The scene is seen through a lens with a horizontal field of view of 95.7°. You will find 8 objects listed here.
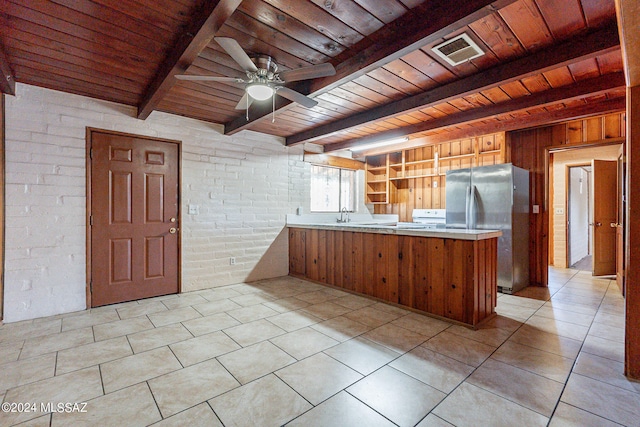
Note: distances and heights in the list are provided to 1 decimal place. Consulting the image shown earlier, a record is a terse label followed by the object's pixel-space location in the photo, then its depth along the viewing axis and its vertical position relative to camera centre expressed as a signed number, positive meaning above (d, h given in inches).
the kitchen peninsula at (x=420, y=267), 111.2 -23.7
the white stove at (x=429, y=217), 219.9 -2.2
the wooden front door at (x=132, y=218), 134.1 -0.8
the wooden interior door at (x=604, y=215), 196.1 -1.3
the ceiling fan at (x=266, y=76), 81.6 +43.1
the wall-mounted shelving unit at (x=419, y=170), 207.8 +36.8
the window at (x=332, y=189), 223.5 +21.2
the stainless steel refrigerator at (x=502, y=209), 161.0 +2.7
